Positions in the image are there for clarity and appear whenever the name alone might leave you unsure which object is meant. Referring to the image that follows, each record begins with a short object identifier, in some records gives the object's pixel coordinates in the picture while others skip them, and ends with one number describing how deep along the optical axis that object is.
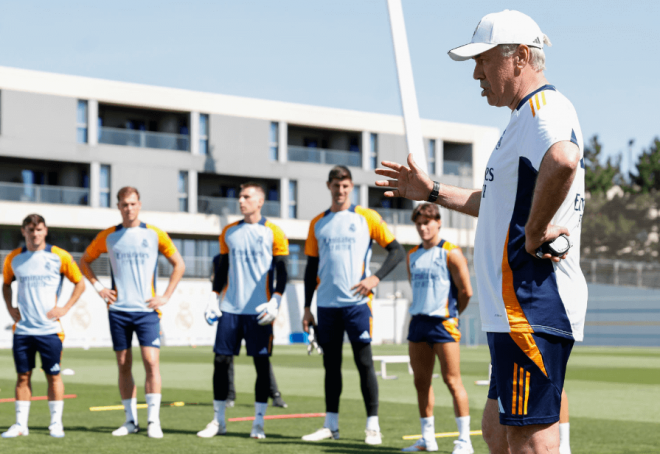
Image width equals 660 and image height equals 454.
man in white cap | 3.17
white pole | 16.30
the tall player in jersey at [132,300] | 8.47
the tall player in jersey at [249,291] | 8.34
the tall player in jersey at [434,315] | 7.24
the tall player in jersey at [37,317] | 8.22
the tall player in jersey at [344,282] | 7.98
